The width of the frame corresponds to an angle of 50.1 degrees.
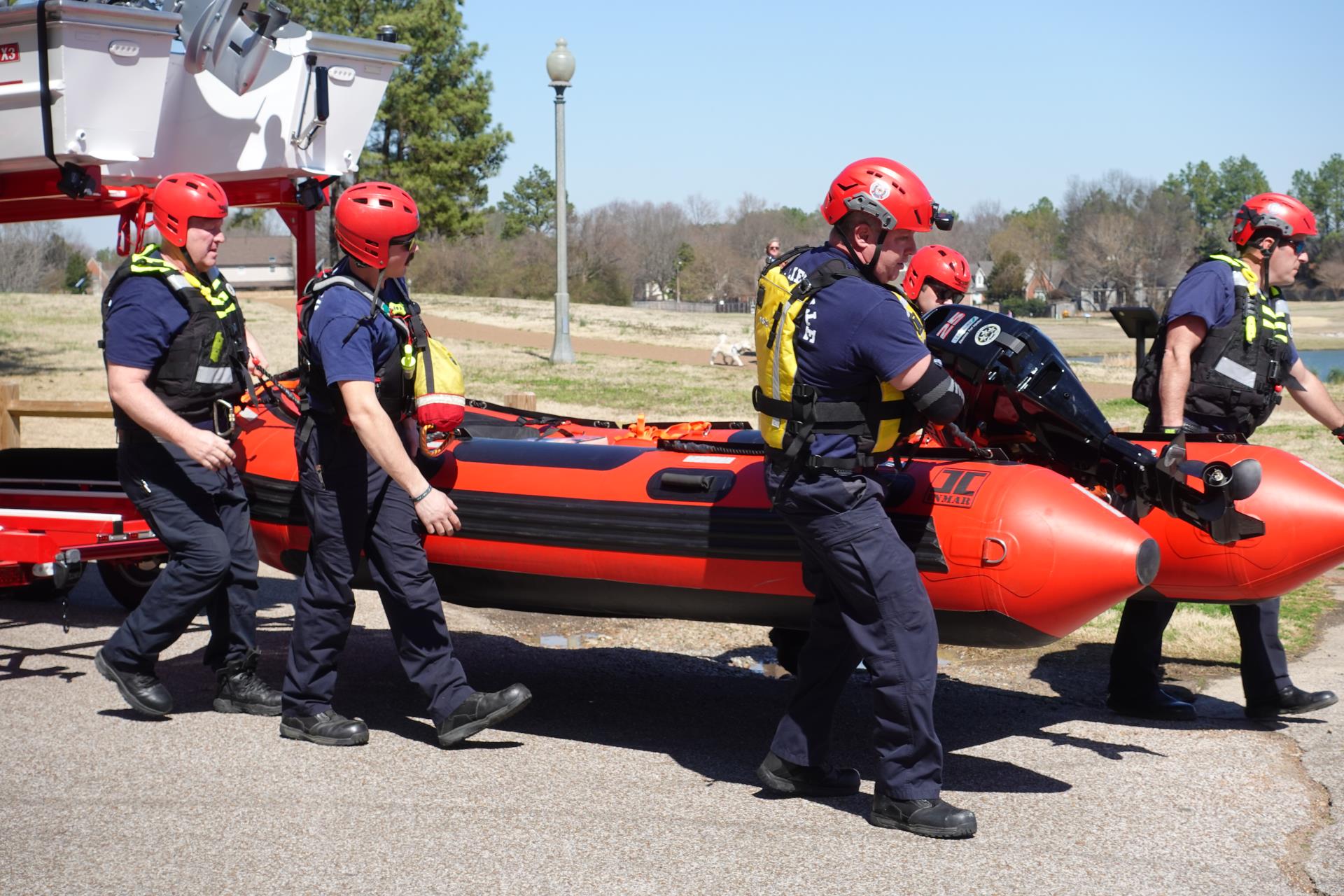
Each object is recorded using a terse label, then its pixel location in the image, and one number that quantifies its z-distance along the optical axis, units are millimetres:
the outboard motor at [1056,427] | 4895
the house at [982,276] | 85688
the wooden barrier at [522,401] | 9641
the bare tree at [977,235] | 110350
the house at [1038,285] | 100600
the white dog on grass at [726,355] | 26766
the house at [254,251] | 57469
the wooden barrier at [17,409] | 8023
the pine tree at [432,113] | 44844
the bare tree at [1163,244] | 93625
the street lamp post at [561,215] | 21453
